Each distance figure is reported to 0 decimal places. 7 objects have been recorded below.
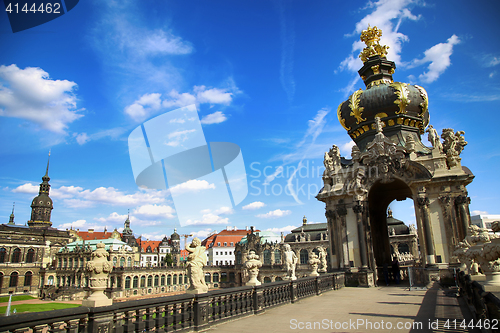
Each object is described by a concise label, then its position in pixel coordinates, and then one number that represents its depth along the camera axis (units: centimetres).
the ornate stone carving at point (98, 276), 646
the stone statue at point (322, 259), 2082
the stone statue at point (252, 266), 1137
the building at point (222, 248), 10250
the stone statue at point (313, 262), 1717
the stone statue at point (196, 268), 874
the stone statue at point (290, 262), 1498
